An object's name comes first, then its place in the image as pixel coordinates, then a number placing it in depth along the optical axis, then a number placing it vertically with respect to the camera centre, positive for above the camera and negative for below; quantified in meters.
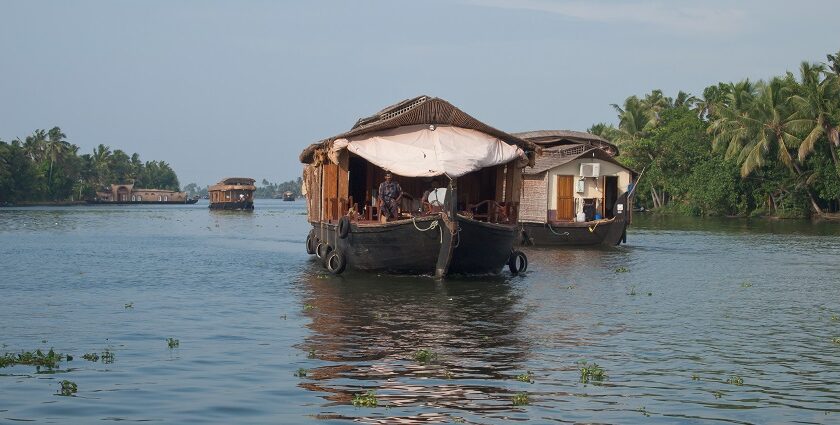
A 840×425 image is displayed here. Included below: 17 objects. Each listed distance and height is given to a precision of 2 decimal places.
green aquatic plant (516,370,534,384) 12.19 -1.94
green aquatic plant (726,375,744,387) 12.09 -1.89
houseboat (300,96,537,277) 22.53 +0.27
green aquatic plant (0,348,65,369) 12.73 -1.98
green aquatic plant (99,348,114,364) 13.19 -1.98
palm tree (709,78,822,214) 65.50 +6.01
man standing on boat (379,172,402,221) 23.58 +0.25
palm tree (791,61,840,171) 62.00 +6.81
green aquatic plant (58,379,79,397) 11.19 -2.04
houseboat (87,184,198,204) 156.96 +1.28
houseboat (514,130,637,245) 37.59 +0.66
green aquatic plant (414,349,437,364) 13.36 -1.89
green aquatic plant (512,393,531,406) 10.92 -1.98
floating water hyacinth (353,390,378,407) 10.80 -2.00
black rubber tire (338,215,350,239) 23.88 -0.39
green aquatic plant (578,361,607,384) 12.24 -1.89
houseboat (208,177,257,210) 114.25 +1.47
